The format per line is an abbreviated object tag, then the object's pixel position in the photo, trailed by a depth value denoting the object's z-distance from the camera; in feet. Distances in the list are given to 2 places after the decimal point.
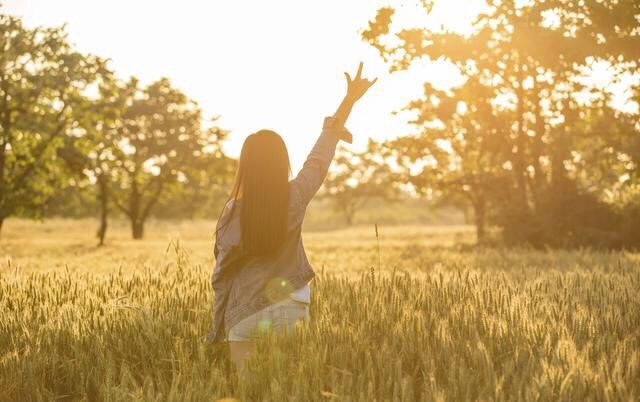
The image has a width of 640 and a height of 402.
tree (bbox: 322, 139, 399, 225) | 293.43
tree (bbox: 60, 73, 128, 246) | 91.04
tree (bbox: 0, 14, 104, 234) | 81.12
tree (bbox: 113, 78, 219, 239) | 149.28
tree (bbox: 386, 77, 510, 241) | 75.00
